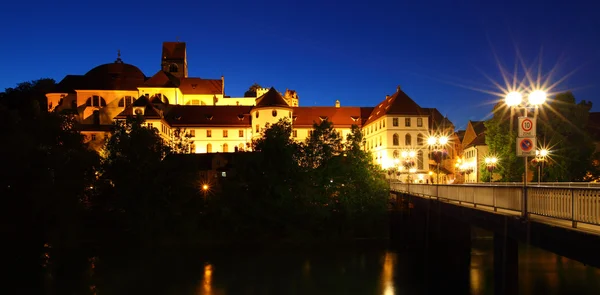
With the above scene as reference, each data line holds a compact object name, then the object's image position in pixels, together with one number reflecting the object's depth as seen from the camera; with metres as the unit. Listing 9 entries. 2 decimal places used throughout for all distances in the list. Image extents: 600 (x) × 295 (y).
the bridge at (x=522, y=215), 12.45
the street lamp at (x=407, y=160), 48.91
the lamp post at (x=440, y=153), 33.78
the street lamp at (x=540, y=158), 38.17
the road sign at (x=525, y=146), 15.12
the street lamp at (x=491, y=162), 44.78
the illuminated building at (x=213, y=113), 82.69
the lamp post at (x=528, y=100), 17.98
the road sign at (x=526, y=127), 15.32
